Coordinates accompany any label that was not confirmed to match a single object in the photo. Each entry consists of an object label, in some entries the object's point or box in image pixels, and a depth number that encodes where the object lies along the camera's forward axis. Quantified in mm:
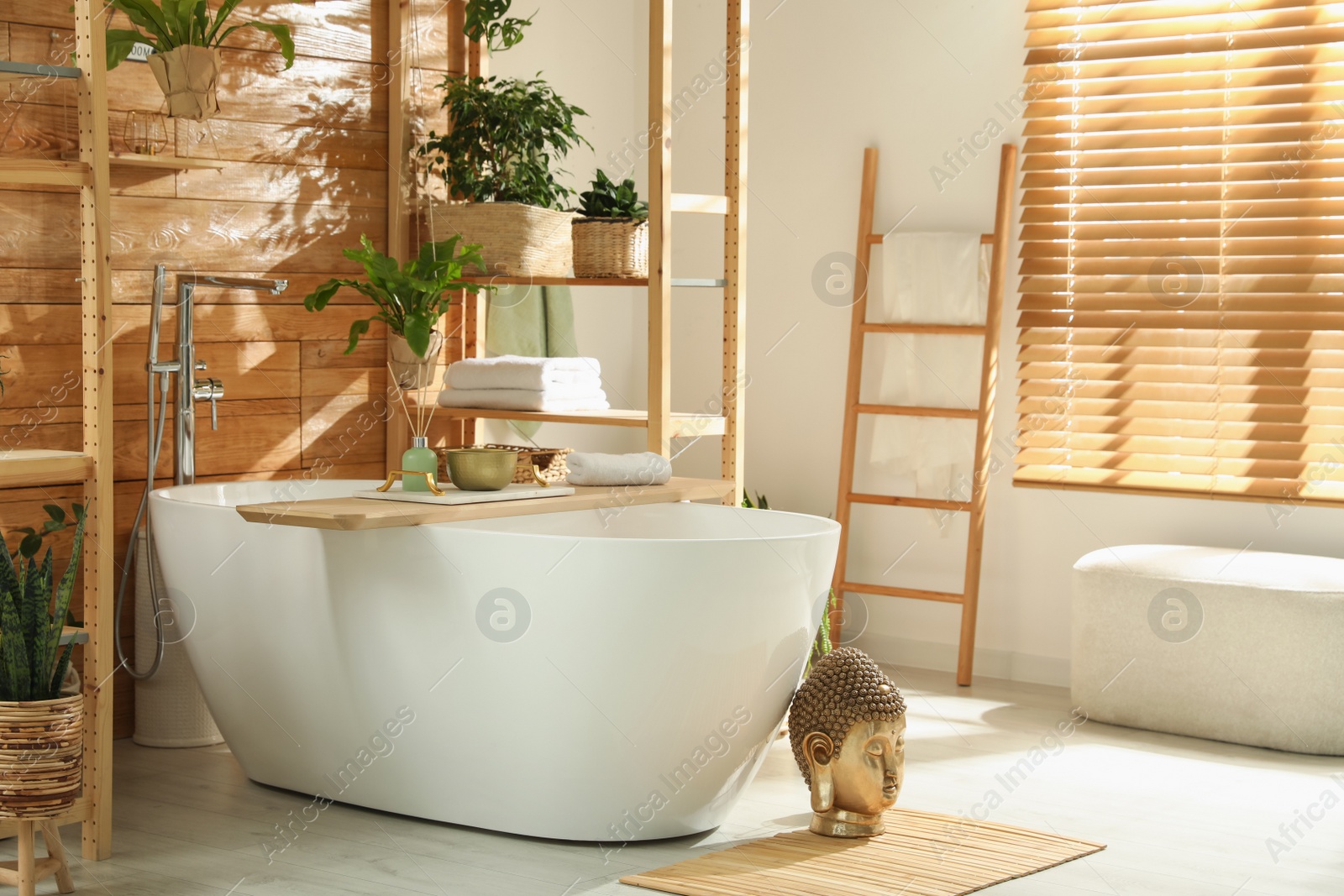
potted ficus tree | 3945
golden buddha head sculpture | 2814
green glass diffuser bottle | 3053
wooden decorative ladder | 4426
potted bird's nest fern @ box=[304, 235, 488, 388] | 3404
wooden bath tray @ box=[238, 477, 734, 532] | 2686
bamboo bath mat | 2586
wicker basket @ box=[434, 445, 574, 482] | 3529
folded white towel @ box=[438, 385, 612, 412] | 3900
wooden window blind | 4012
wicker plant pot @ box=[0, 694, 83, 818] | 2473
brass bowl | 3088
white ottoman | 3635
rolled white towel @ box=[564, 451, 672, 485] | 3293
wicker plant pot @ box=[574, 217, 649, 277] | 3912
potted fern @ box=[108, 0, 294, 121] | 3295
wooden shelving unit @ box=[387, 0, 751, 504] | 3654
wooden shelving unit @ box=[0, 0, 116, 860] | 2727
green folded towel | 4430
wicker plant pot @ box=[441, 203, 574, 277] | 3930
